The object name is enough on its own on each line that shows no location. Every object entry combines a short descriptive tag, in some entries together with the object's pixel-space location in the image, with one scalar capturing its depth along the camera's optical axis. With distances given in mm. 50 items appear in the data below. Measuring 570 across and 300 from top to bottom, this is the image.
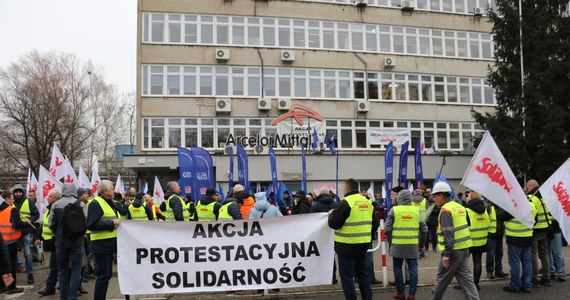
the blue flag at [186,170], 17047
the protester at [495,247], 10258
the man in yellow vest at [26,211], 11419
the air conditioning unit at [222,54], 30938
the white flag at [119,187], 19509
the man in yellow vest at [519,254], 9023
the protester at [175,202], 11867
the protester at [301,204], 10914
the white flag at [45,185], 13017
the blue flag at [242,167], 18812
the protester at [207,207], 11242
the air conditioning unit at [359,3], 33656
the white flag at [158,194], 18266
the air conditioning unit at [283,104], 31530
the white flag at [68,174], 14023
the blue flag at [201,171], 16938
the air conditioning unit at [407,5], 34469
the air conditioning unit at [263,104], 31156
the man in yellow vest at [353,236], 7578
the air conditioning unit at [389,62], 33625
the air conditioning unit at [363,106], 32781
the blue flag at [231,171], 20069
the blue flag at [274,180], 19156
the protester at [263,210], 9680
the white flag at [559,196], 9039
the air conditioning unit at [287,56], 31888
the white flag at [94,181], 17703
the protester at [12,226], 10195
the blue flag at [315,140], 30891
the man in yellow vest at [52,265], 9375
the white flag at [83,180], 16453
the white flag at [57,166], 14633
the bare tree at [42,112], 40750
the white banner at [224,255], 7941
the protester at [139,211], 11219
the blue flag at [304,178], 20161
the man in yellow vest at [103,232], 7531
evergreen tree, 26203
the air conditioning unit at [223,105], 30656
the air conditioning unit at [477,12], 35875
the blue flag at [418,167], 18344
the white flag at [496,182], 8047
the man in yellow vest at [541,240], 9617
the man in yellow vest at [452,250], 7246
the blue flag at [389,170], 16453
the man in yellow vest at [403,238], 8516
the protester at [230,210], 9609
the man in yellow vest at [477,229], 8922
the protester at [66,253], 8047
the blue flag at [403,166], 16953
